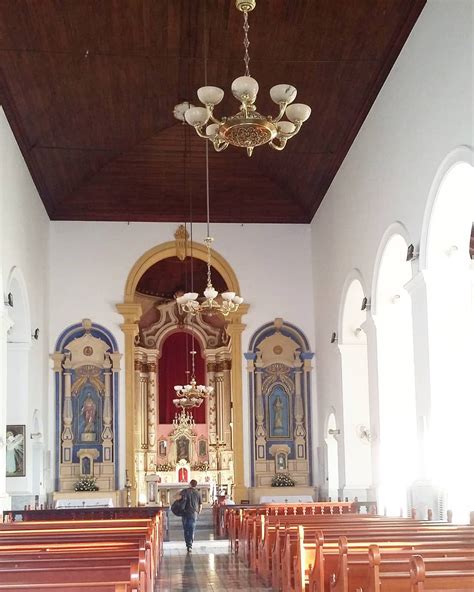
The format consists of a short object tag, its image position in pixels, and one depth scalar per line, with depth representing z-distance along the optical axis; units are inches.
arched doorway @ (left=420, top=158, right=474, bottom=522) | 389.7
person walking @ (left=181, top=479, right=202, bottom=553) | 508.4
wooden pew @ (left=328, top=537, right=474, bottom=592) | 179.8
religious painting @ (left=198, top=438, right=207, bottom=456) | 927.7
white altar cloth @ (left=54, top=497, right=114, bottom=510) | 639.1
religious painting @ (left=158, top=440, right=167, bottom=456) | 923.4
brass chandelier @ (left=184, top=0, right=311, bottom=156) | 305.8
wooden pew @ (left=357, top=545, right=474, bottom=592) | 161.5
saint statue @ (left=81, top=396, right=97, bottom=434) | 675.4
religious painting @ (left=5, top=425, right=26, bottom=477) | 562.9
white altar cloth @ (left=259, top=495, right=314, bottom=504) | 657.0
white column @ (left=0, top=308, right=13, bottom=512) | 468.8
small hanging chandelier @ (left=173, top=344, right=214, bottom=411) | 685.9
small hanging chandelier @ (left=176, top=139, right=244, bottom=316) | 509.8
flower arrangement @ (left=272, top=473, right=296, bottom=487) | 668.1
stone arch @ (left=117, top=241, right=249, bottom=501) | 677.3
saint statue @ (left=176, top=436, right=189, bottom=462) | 916.6
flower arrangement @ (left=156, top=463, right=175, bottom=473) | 892.2
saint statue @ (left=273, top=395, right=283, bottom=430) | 690.2
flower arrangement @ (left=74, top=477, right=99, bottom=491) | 652.1
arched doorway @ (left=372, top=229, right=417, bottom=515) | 500.4
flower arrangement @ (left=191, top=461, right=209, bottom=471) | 896.9
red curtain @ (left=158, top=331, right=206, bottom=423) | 978.1
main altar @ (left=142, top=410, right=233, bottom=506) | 820.0
